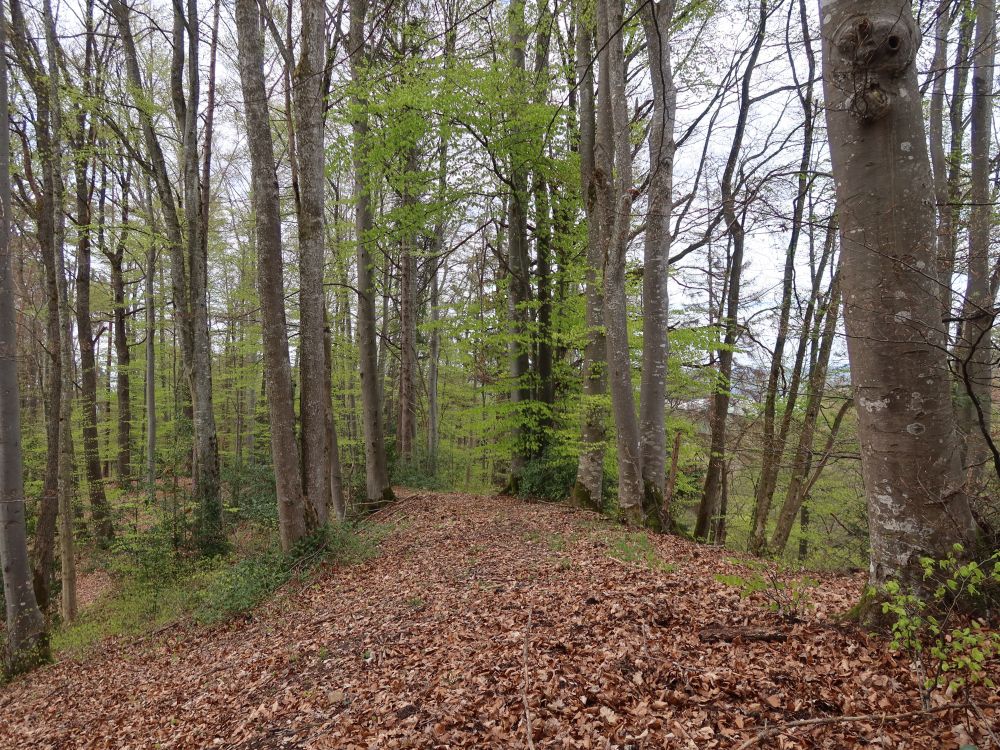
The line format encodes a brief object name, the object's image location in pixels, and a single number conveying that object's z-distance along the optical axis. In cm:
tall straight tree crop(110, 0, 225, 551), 1001
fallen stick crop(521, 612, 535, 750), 259
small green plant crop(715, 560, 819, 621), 343
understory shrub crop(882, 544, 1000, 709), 221
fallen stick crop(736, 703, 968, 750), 219
